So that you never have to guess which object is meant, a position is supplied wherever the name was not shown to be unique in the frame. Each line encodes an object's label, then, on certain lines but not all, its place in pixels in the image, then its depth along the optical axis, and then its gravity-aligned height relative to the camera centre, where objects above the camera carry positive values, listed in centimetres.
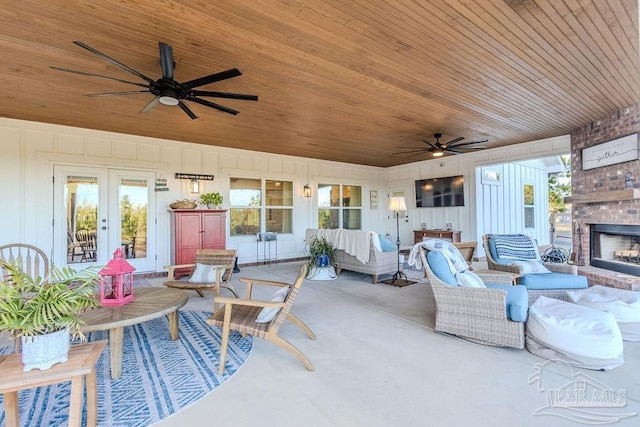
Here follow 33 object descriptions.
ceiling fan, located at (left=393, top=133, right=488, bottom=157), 584 +135
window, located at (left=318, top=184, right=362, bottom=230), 897 +34
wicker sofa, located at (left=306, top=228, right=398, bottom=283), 525 -84
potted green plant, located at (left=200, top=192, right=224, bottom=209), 647 +43
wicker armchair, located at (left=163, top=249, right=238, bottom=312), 400 -73
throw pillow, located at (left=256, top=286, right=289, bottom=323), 251 -80
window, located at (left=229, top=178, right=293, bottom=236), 737 +32
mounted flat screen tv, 806 +67
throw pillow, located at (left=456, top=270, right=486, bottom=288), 305 -67
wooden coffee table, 229 -78
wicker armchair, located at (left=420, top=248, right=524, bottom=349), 270 -94
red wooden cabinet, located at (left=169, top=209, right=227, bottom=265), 588 -26
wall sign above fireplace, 453 +100
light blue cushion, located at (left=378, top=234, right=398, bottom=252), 546 -54
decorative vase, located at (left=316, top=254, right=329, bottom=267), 570 -83
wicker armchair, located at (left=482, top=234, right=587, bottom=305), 355 -76
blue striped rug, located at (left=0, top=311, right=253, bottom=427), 187 -120
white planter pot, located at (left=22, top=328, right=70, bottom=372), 146 -64
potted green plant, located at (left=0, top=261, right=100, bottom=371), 143 -45
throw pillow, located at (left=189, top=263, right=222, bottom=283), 423 -79
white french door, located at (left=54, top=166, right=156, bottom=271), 541 +8
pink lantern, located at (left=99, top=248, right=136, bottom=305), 270 -56
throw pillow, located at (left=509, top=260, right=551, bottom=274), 405 -71
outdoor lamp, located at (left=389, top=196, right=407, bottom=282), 567 +23
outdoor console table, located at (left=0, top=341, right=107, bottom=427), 141 -75
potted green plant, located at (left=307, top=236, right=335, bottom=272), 572 -71
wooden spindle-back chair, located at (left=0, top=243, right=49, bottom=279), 429 -60
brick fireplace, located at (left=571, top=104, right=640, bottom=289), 447 +30
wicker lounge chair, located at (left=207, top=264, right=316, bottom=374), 236 -86
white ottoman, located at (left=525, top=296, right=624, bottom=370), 231 -98
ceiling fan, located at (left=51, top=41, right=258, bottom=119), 262 +127
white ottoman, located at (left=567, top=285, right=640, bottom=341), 288 -91
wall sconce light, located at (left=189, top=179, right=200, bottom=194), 661 +72
